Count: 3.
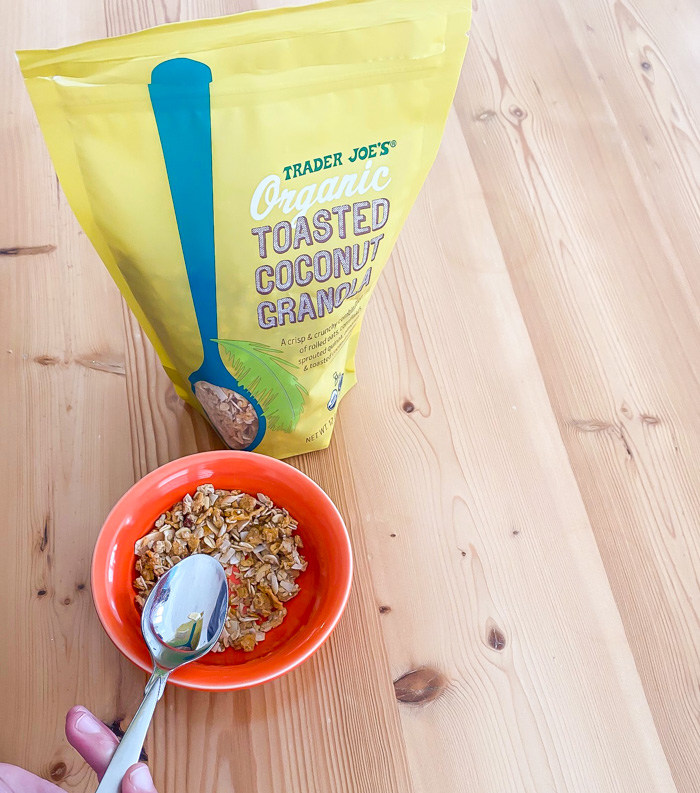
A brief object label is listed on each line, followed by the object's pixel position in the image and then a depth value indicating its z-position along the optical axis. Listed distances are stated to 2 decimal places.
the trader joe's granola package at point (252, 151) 0.45
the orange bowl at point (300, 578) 0.53
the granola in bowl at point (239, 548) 0.59
